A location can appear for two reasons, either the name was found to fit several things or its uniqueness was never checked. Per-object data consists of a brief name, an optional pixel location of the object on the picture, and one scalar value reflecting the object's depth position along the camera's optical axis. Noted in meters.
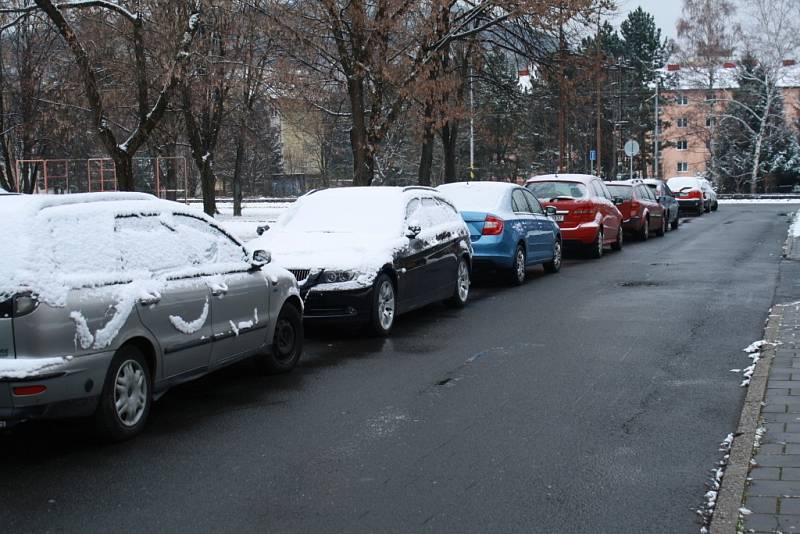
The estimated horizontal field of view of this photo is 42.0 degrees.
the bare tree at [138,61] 19.42
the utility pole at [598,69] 25.13
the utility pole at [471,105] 34.56
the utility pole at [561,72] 24.23
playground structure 42.84
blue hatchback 15.52
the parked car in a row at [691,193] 41.44
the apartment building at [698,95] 70.44
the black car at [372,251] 10.48
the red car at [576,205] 20.55
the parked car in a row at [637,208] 25.42
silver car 5.83
